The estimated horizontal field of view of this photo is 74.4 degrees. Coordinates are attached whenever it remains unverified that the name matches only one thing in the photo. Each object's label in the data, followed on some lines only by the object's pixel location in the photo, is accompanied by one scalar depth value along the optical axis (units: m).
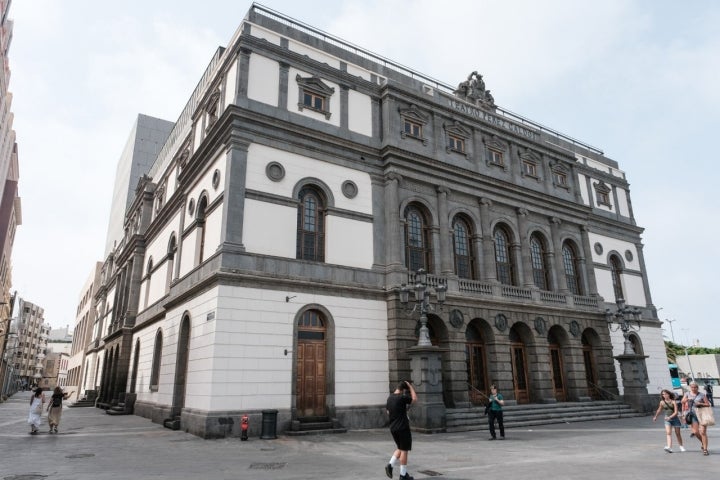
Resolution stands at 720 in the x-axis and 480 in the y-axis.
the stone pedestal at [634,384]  25.28
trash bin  16.12
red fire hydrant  15.78
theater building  18.34
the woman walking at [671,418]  12.35
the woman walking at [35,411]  18.11
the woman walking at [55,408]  18.67
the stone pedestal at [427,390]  17.83
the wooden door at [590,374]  26.97
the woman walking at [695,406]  11.69
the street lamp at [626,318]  26.03
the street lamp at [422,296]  18.36
